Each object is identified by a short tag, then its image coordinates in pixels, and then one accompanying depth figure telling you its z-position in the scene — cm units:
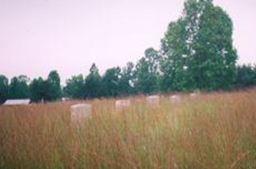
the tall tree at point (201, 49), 2638
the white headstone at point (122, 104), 882
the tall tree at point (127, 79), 6438
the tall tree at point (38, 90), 6438
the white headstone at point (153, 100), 1015
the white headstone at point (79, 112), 627
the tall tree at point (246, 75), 4241
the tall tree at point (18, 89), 8956
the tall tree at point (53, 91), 6388
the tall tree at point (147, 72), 5756
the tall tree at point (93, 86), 5684
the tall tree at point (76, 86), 6136
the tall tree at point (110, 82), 5822
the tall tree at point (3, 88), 8802
